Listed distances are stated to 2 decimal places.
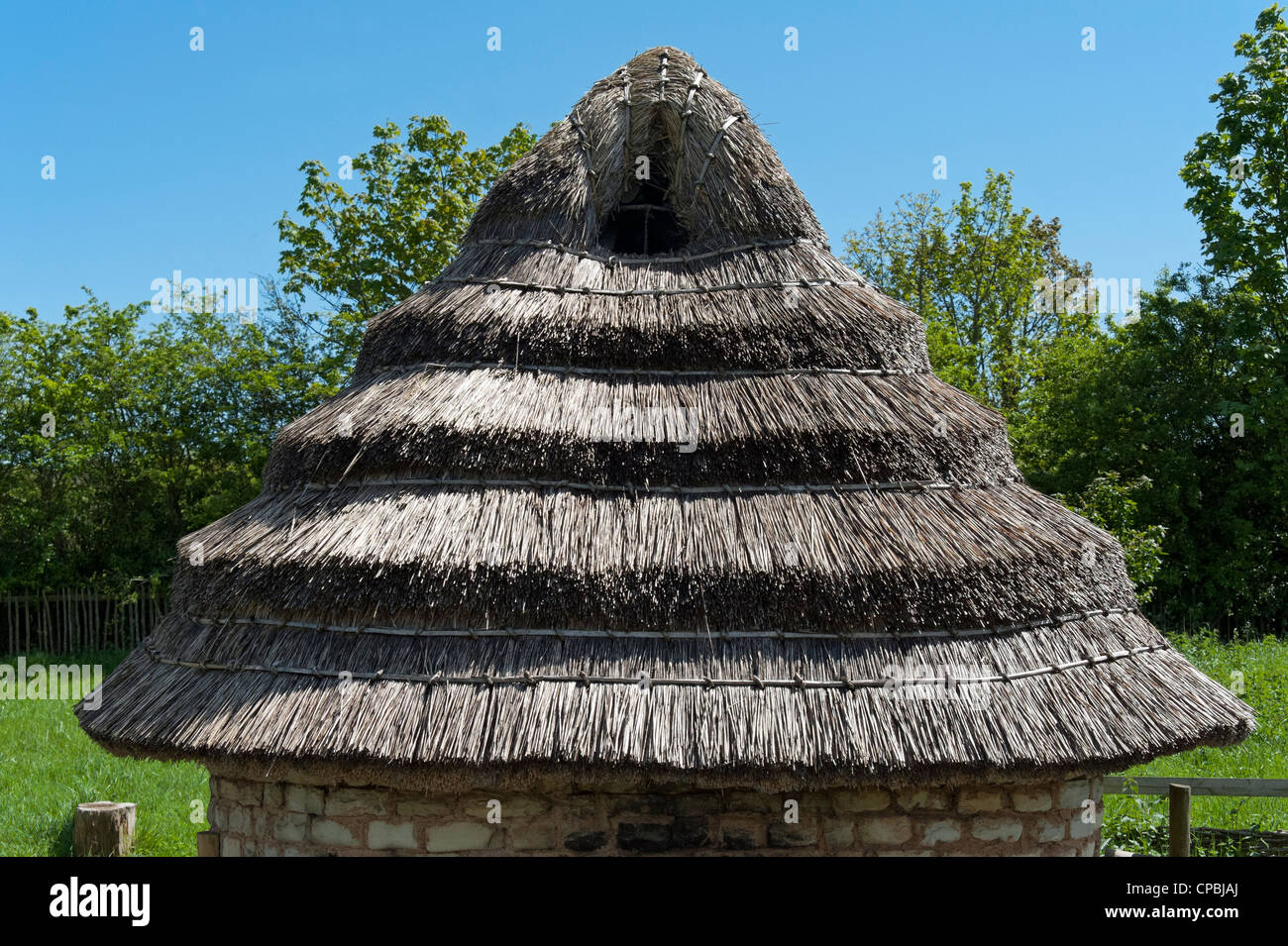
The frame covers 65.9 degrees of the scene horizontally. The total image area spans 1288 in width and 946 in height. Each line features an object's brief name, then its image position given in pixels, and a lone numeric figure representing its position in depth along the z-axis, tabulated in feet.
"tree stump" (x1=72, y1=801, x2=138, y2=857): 29.09
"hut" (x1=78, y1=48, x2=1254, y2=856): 15.35
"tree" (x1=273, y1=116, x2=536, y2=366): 59.62
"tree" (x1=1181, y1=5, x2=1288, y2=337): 58.39
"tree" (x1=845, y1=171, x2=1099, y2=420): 82.48
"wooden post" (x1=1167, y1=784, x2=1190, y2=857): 20.61
